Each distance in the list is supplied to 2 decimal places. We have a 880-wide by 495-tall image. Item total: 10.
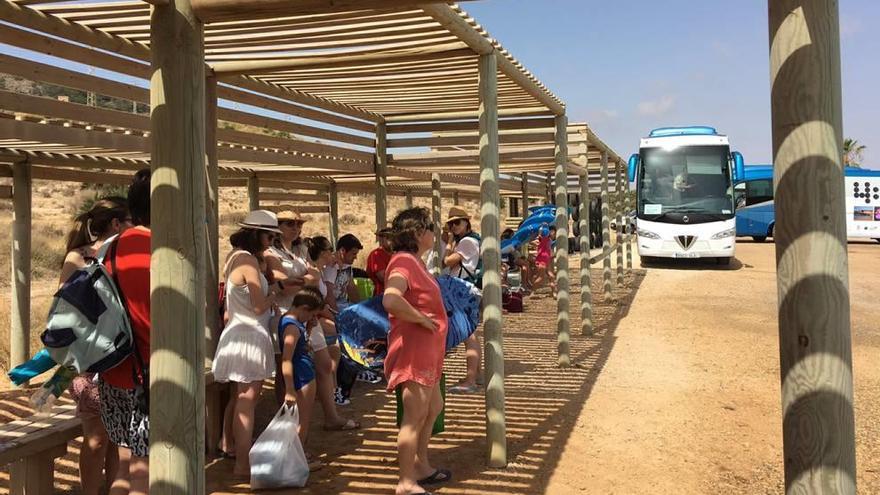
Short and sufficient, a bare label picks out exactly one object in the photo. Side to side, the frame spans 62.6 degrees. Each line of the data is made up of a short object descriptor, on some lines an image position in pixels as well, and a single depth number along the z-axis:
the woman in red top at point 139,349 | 2.94
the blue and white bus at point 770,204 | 24.83
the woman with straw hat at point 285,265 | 4.63
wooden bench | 3.54
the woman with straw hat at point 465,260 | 6.59
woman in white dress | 4.15
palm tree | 58.97
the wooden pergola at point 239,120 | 2.52
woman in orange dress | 3.84
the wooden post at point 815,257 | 2.10
